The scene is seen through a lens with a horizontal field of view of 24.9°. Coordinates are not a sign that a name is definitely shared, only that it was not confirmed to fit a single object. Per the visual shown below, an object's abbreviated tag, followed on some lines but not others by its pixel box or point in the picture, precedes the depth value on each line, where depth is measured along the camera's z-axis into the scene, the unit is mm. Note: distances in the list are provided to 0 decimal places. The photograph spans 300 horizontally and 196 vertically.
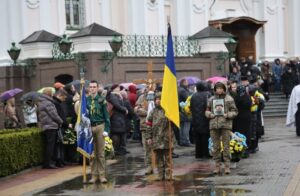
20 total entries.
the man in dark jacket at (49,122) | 15500
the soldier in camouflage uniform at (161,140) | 12859
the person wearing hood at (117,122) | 17625
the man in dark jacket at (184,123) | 19031
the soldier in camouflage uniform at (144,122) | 13641
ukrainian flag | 12688
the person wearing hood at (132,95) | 20219
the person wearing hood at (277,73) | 32747
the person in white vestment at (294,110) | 20844
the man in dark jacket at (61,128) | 15883
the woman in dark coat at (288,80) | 31422
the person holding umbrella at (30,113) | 17594
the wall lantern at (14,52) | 25578
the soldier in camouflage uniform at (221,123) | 13297
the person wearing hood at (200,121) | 16188
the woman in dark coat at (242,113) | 15789
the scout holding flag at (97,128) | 12961
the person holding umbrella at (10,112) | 17406
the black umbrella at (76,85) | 18206
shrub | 14078
